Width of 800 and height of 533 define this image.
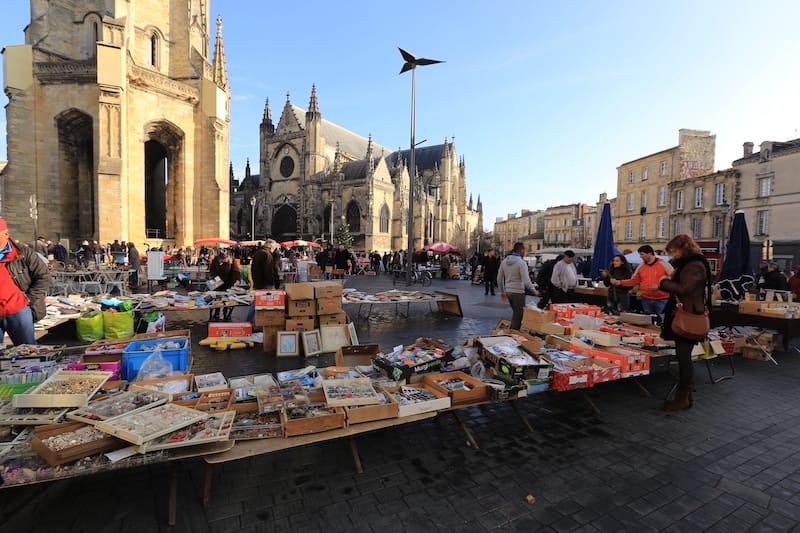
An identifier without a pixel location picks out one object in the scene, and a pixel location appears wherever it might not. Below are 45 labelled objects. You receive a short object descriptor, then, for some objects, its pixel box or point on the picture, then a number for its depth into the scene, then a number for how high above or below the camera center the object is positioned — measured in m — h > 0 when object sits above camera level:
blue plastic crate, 3.94 -1.13
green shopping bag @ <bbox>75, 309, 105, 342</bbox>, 6.70 -1.38
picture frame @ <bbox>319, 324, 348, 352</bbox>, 6.38 -1.46
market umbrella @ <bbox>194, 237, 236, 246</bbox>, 18.46 +0.29
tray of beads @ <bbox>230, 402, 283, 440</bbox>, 2.60 -1.23
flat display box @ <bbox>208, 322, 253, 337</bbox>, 6.73 -1.42
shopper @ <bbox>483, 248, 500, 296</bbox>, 14.79 -0.67
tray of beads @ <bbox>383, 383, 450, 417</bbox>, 2.99 -1.21
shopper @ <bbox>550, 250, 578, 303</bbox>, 7.95 -0.49
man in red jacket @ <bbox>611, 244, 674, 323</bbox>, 6.18 -0.36
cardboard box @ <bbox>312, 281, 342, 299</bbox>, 6.40 -0.67
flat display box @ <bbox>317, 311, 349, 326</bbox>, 6.55 -1.19
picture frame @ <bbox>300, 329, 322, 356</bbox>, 6.13 -1.49
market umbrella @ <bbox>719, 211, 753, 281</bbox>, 8.88 -0.02
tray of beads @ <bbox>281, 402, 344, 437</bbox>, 2.65 -1.19
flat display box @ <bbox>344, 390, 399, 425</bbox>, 2.82 -1.19
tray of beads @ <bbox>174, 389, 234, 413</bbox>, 2.88 -1.17
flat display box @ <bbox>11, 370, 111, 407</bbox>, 2.53 -1.01
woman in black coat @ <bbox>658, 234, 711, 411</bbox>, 3.93 -0.36
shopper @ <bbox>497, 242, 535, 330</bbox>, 6.67 -0.53
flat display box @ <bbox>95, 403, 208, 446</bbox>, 2.25 -1.09
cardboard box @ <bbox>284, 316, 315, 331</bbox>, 6.27 -1.22
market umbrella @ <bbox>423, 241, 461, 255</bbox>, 21.95 +0.09
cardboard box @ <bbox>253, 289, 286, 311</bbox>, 6.29 -0.85
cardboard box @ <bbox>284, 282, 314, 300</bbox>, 6.17 -0.68
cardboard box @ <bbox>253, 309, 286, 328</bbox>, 6.34 -1.14
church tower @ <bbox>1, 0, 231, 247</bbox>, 17.52 +6.13
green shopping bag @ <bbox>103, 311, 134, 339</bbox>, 6.76 -1.35
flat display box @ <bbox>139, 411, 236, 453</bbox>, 2.25 -1.14
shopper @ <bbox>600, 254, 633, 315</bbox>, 7.49 -0.70
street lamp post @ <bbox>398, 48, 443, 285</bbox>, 15.68 +7.05
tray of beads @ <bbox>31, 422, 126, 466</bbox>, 2.14 -1.12
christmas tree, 37.50 +1.20
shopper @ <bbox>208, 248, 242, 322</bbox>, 9.29 -0.60
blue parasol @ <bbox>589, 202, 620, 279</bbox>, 9.86 +0.12
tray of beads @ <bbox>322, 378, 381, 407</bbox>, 2.90 -1.12
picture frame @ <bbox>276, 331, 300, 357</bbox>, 6.10 -1.49
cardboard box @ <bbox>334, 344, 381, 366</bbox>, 4.62 -1.25
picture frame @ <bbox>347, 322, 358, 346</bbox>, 6.59 -1.44
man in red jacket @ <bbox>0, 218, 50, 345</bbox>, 4.10 -0.49
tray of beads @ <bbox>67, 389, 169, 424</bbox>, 2.46 -1.08
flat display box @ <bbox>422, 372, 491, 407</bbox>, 3.23 -1.18
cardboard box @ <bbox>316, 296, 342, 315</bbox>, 6.48 -0.95
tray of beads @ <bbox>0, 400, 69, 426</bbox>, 2.40 -1.08
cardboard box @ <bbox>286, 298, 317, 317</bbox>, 6.28 -0.96
